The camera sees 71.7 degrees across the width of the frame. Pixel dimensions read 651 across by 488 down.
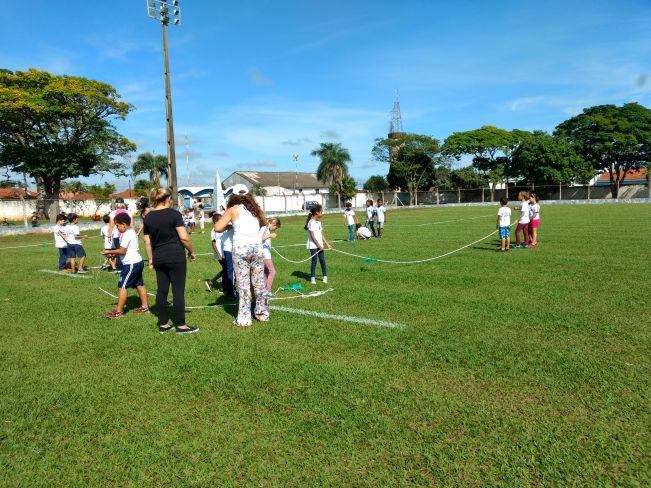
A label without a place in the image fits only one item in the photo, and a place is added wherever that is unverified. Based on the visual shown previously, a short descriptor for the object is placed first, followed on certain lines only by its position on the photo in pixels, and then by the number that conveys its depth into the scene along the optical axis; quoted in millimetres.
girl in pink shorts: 14151
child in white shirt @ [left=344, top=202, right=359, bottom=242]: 18359
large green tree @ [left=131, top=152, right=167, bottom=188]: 75812
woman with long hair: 6289
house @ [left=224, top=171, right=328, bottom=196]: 84750
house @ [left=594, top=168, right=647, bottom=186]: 72956
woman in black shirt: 6055
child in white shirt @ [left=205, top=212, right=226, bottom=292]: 8725
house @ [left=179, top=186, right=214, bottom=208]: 70938
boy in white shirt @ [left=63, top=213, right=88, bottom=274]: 12289
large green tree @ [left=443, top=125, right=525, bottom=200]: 66562
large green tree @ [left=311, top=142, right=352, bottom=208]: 68062
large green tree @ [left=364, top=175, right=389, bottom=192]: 77938
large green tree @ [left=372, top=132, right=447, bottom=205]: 68500
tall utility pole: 24938
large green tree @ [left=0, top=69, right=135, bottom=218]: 35531
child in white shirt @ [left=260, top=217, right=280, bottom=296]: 7309
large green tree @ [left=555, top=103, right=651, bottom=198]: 58000
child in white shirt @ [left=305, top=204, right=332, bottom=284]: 9320
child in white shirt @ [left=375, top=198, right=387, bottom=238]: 19250
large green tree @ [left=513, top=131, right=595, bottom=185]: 58219
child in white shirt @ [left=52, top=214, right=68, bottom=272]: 12259
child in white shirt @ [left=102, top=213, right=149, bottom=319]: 7250
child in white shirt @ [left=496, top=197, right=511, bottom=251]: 13516
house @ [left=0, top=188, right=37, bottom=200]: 64762
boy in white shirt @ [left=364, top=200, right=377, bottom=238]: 18969
